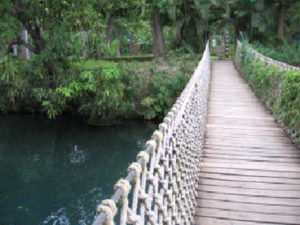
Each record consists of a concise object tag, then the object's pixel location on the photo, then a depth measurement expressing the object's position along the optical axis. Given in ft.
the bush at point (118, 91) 34.63
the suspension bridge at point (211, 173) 5.33
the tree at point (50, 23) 31.42
